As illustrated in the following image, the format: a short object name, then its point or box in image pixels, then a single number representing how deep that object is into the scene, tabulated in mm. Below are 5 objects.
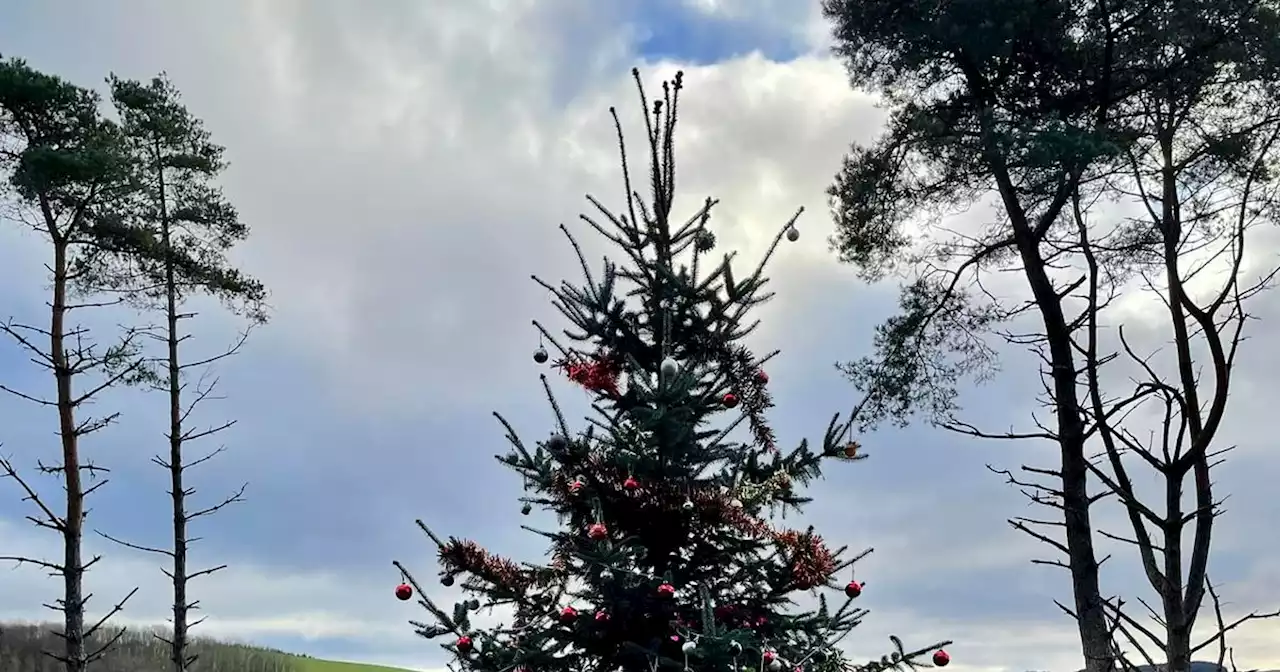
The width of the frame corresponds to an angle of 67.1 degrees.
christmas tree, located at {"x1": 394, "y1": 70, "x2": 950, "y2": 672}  5156
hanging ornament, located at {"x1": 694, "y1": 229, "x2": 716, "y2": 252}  6094
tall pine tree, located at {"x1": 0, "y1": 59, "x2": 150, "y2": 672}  8258
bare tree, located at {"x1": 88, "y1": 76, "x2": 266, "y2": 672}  10016
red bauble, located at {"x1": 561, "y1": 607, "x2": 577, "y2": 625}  4965
